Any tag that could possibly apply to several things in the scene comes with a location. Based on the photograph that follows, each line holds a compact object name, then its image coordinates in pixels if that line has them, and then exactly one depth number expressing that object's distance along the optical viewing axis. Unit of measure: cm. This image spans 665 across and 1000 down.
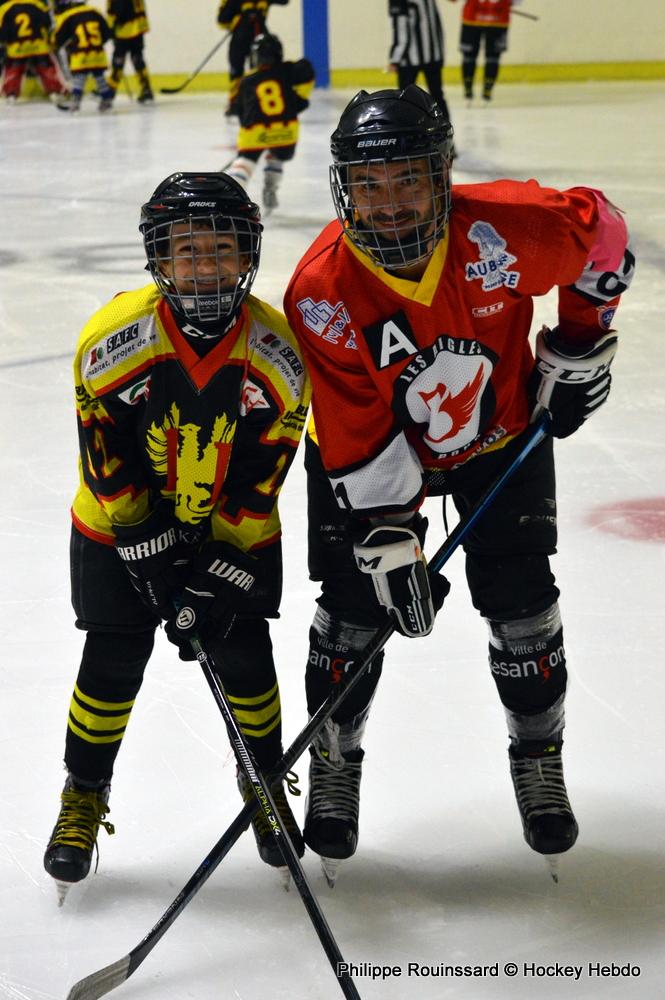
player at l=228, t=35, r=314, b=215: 1174
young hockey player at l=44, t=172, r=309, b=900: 292
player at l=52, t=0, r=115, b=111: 2177
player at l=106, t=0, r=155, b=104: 2268
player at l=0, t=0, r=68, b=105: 2254
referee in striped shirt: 1625
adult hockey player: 295
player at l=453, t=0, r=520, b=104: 2071
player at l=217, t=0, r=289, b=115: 1748
